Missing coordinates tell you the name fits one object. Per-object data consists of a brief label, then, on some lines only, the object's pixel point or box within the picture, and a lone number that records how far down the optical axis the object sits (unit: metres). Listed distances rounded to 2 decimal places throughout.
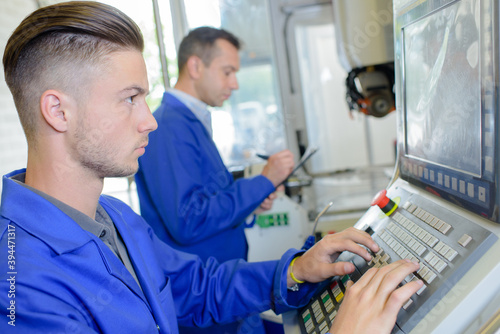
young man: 0.61
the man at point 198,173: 1.41
